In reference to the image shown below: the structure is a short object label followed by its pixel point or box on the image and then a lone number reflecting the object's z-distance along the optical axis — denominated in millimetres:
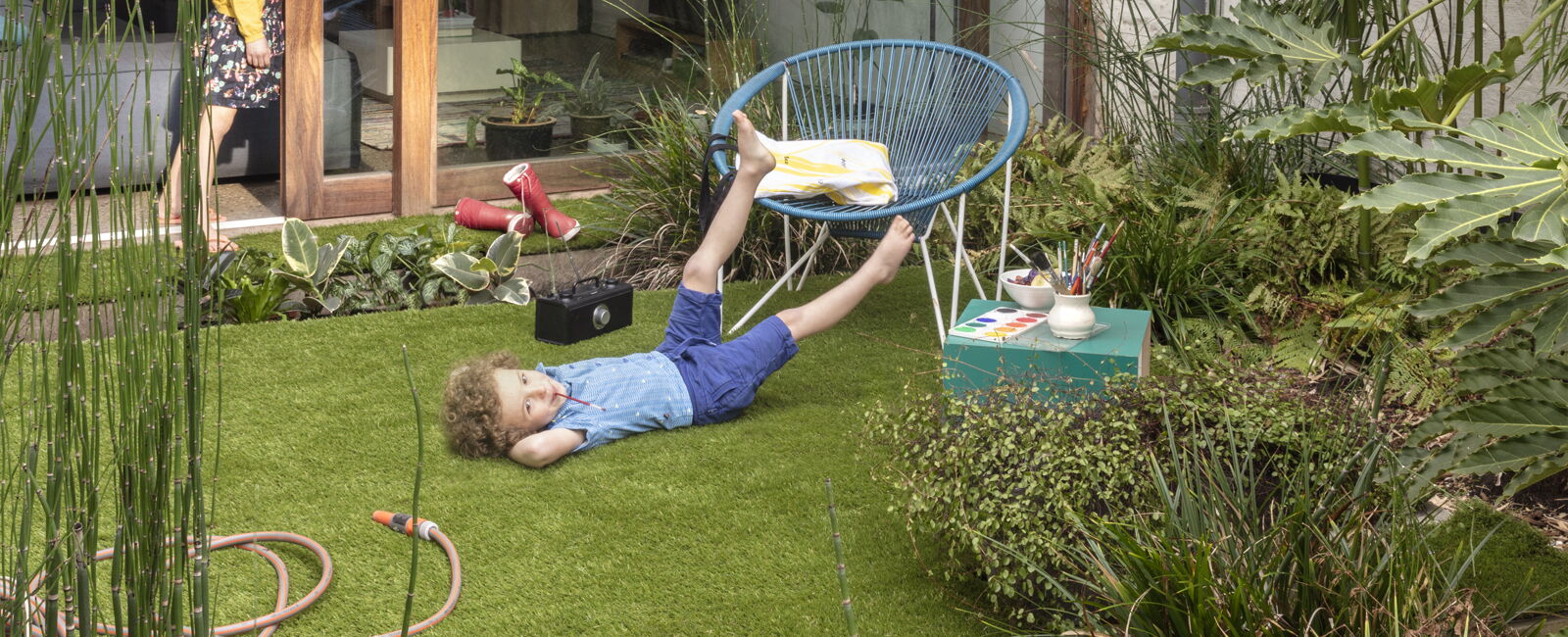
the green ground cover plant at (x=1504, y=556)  2730
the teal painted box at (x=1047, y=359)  3164
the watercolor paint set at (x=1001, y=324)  3324
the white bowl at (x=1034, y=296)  3531
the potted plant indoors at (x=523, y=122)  6043
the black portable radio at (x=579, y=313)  4320
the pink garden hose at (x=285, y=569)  2580
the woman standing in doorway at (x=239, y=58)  5082
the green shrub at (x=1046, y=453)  2518
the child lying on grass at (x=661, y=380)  3396
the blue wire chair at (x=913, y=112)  4590
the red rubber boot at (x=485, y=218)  5285
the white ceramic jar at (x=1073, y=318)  3279
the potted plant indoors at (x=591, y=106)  6195
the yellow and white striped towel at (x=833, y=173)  4258
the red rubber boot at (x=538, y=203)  5223
